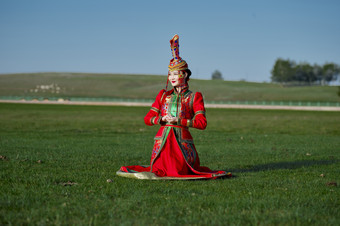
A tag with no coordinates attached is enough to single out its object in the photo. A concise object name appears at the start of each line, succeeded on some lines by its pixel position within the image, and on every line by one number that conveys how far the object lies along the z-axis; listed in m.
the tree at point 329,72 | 185.50
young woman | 9.85
